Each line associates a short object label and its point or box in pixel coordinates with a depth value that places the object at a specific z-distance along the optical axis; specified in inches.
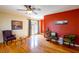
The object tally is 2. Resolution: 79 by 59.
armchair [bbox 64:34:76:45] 55.9
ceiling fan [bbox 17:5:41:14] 53.7
